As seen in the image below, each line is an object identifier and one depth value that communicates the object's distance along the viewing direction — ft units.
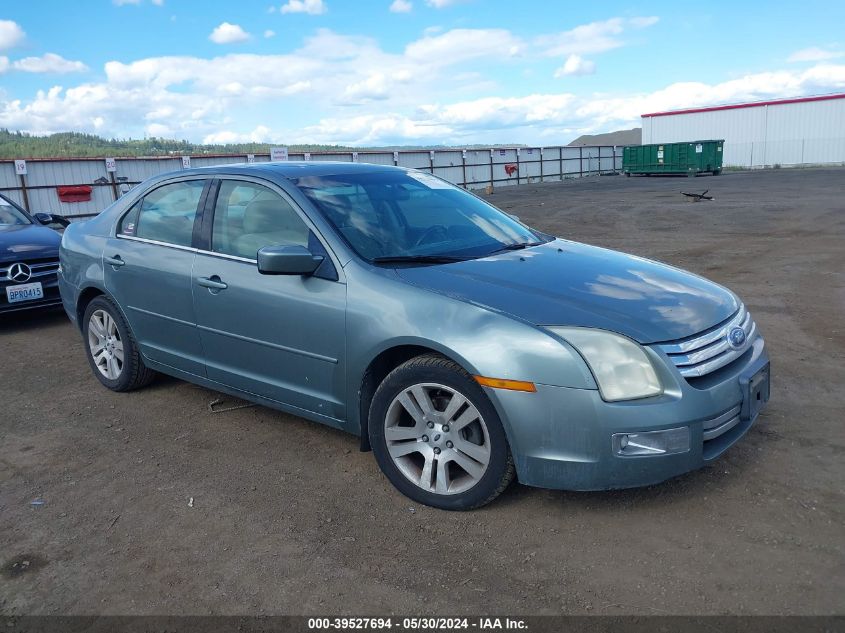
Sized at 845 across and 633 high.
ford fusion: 10.28
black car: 24.93
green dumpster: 132.46
